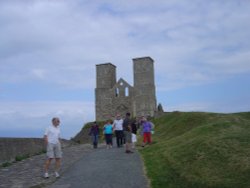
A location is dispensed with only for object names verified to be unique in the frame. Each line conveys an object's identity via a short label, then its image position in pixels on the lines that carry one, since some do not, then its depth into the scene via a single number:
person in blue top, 21.09
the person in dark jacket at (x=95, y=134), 22.23
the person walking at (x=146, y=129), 19.53
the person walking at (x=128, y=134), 17.16
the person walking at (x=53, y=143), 11.43
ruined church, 57.88
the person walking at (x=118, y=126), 19.56
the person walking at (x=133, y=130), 19.47
